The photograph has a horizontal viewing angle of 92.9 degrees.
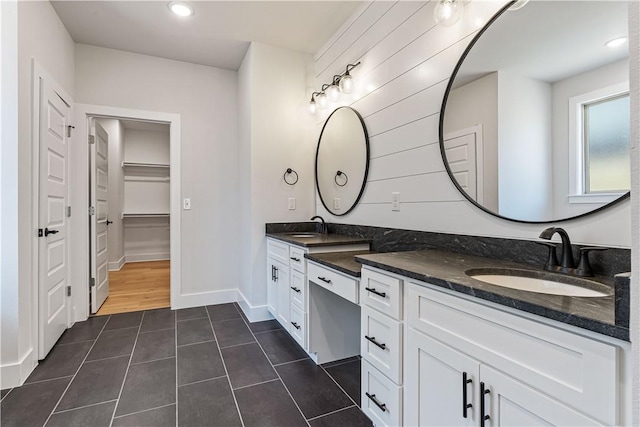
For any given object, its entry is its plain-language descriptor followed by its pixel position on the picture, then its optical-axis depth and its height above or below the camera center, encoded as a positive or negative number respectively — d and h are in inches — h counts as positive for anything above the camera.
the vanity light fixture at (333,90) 97.3 +42.8
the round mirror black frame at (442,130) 45.1 +18.2
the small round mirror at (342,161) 95.8 +18.3
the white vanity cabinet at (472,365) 27.0 -17.3
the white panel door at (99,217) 117.8 -1.7
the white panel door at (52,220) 83.0 -2.2
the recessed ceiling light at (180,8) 92.0 +63.3
